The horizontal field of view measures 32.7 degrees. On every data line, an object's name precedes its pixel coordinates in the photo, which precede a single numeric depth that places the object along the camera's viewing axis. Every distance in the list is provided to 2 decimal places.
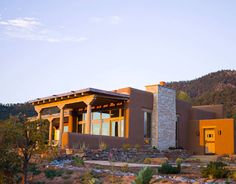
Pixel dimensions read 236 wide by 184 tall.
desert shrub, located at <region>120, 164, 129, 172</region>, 15.16
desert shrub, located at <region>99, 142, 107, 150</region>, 22.73
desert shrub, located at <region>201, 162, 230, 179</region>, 12.84
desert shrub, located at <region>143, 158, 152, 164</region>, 20.55
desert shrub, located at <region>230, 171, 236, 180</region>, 12.68
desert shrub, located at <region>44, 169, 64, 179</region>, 14.41
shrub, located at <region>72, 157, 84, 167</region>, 17.20
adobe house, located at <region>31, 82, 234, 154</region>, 25.19
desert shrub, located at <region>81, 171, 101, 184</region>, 12.67
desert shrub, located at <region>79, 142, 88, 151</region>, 21.13
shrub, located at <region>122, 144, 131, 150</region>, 23.99
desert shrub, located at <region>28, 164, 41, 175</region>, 15.11
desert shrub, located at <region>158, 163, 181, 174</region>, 14.26
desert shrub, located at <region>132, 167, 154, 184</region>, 10.11
